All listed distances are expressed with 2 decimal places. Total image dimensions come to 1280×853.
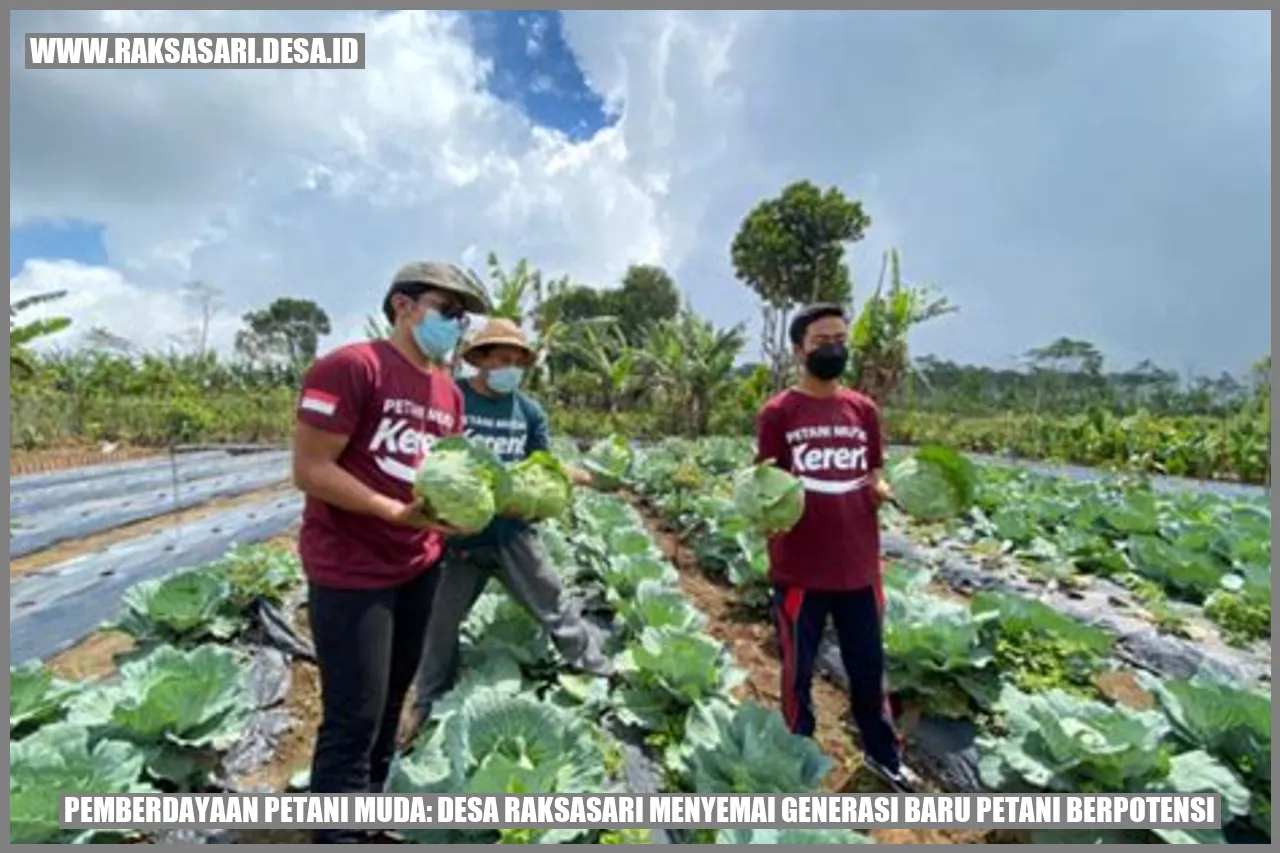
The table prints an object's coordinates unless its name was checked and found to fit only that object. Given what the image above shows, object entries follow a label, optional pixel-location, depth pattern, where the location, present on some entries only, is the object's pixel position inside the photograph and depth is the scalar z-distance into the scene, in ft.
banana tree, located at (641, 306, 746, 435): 53.98
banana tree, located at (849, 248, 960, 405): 33.12
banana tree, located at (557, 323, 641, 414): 54.60
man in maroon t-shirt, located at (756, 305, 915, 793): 8.00
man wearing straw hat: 9.04
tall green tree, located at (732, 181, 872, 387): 65.72
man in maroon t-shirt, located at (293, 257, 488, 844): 6.11
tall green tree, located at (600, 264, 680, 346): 111.96
